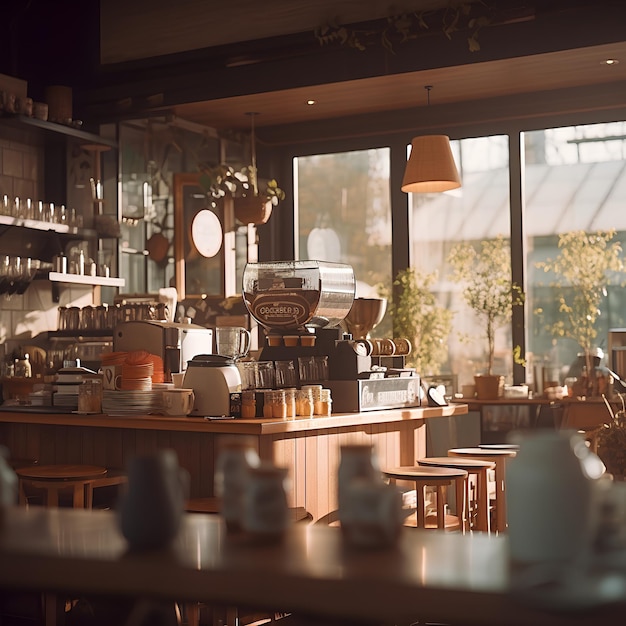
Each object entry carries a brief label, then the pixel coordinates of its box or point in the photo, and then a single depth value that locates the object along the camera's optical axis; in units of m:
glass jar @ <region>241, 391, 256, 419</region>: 4.50
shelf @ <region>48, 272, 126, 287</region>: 6.76
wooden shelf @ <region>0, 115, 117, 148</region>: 6.71
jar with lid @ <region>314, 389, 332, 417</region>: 4.70
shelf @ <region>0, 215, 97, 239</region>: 6.48
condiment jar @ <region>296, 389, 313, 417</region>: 4.61
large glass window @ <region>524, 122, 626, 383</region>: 7.41
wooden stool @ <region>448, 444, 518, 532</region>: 5.11
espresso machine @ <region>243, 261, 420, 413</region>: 4.96
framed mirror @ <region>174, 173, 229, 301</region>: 7.97
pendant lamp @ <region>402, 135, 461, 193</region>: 6.67
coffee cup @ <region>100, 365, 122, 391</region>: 4.73
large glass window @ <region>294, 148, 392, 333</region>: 8.16
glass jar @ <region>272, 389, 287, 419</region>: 4.51
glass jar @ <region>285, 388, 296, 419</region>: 4.53
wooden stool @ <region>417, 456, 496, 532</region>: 4.73
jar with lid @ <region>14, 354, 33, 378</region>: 6.80
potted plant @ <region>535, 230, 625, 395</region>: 7.16
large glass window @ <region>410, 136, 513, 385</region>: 7.72
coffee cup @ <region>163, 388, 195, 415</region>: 4.59
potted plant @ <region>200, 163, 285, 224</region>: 7.90
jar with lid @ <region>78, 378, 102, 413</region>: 4.87
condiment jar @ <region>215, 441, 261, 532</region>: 1.88
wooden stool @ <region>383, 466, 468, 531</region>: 4.35
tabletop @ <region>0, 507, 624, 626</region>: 1.51
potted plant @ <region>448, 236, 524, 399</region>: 7.27
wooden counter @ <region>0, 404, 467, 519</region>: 4.40
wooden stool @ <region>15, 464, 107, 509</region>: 4.36
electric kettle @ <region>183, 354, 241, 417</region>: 4.59
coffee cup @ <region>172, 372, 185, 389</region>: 5.00
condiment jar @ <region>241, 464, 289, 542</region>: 1.79
